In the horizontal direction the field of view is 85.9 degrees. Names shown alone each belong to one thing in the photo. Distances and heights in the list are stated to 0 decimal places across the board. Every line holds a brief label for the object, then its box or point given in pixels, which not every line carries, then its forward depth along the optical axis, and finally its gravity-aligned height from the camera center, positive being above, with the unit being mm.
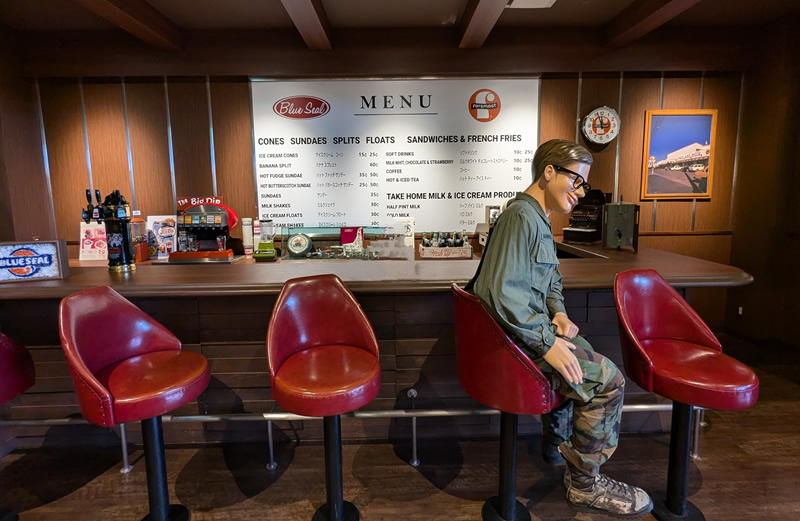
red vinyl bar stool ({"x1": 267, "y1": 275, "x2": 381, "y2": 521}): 1466 -633
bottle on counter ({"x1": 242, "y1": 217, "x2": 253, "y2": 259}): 4035 -358
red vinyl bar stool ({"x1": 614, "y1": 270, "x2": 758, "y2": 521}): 1540 -653
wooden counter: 2235 -758
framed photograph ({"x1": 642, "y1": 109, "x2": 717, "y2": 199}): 4195 +386
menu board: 4180 +466
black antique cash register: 3387 -213
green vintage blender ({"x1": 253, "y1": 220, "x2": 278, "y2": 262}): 3596 -445
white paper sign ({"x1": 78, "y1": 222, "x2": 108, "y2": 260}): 4141 -406
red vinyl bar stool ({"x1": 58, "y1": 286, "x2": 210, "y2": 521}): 1432 -642
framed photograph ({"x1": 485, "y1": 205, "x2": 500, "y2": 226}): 3998 -154
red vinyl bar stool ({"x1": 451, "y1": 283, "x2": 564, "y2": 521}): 1486 -608
